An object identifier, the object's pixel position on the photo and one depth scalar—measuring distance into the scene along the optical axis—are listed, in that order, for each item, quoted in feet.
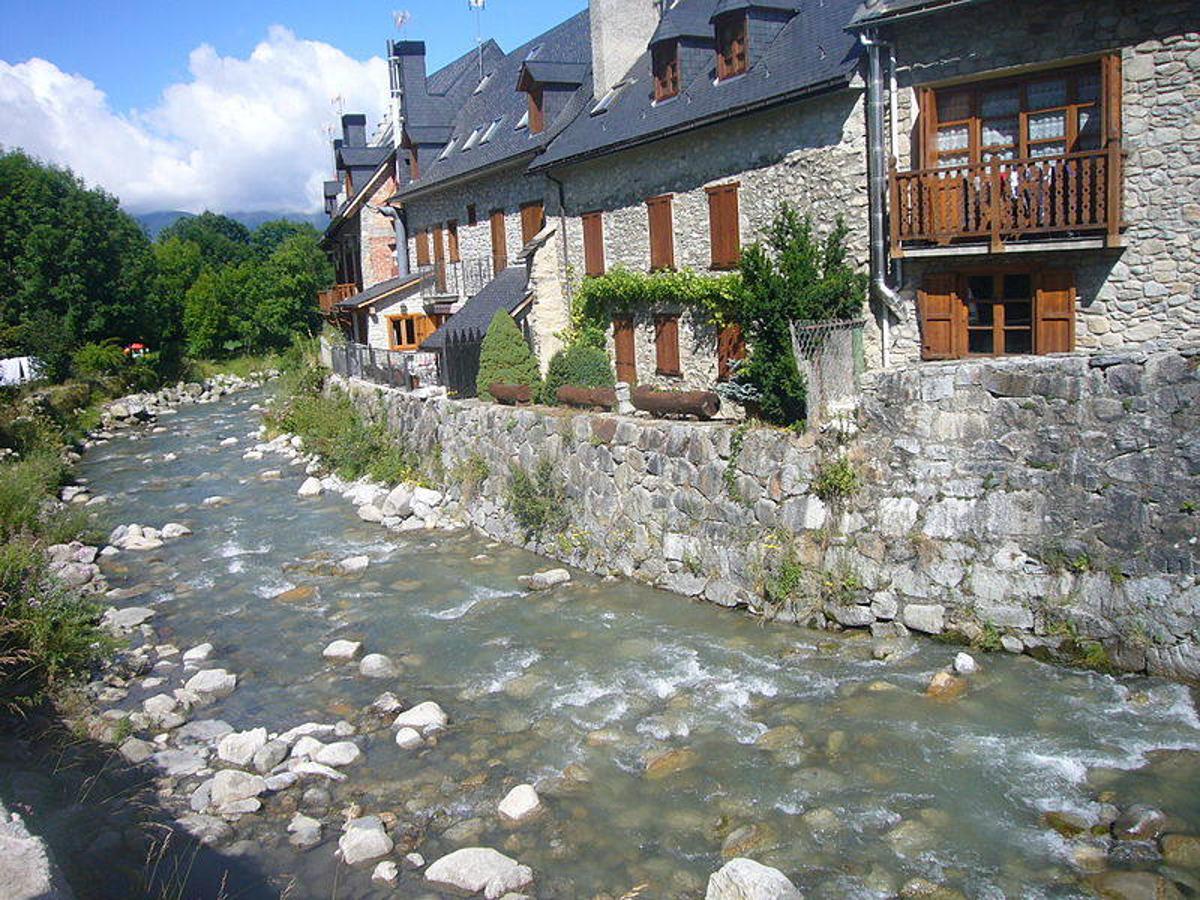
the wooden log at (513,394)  64.95
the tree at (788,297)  51.21
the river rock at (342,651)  42.65
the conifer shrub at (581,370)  69.15
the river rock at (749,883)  24.44
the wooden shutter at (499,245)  93.25
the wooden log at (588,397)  56.90
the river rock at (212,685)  39.29
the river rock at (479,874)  26.12
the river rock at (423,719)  35.53
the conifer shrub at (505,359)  70.44
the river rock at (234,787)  30.60
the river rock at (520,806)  29.48
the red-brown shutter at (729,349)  61.52
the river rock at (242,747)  33.32
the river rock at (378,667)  40.70
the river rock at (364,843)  27.63
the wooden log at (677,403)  49.93
